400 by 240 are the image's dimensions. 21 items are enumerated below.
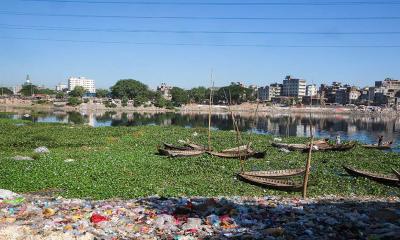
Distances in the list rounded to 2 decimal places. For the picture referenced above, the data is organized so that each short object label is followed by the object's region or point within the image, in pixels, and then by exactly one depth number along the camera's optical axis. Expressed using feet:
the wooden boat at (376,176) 63.67
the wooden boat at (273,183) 55.88
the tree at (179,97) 488.44
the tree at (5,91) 553.64
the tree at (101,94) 644.27
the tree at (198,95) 552.82
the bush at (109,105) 422.82
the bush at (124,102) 433.48
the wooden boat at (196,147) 93.22
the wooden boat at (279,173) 62.64
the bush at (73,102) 408.26
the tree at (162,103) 433.07
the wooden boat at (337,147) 101.91
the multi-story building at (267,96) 640.99
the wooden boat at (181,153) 85.47
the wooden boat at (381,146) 117.44
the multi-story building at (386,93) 597.11
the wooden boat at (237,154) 85.66
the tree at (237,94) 517.55
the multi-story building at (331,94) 631.15
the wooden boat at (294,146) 102.65
